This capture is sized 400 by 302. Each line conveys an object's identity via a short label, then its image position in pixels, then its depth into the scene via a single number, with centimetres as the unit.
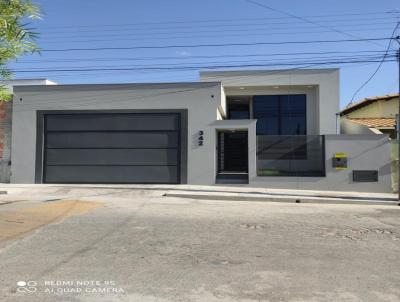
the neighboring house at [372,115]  2462
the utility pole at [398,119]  1765
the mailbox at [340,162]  2075
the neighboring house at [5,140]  2267
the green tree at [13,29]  746
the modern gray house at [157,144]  2089
